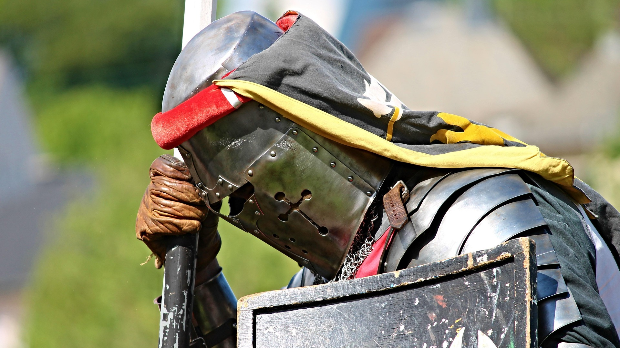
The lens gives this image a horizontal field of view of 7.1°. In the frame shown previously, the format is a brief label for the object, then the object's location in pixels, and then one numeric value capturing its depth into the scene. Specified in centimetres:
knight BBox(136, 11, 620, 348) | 534
